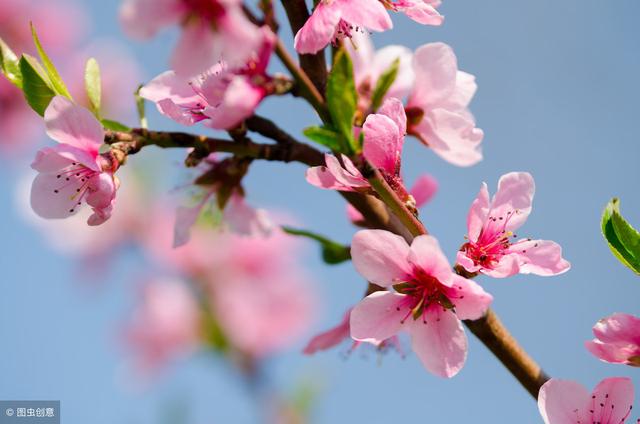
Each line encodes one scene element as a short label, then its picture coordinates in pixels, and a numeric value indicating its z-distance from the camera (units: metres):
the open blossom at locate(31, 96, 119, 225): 0.81
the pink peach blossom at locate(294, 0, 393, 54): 0.80
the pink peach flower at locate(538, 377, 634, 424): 0.81
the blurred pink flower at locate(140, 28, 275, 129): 0.78
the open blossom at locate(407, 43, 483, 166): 0.86
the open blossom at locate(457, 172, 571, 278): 0.82
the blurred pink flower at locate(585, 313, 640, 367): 0.81
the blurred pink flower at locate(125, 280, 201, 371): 1.36
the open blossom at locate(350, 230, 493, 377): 0.81
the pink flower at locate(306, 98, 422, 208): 0.81
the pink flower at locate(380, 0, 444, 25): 0.82
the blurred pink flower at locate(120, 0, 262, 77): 0.77
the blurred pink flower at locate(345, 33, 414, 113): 0.88
